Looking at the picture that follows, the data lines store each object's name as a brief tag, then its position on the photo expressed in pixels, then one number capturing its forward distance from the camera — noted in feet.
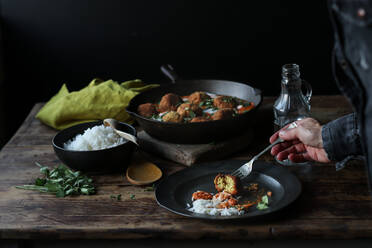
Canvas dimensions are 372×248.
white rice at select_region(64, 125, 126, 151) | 5.74
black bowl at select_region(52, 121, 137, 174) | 5.54
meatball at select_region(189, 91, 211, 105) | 6.95
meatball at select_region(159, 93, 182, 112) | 6.79
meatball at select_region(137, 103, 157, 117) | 6.68
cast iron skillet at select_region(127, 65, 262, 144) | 5.85
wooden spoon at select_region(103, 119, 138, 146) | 5.76
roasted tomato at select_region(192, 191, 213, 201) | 5.01
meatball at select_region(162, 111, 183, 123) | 6.12
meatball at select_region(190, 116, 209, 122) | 6.02
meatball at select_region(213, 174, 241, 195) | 5.03
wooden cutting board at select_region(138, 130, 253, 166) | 5.91
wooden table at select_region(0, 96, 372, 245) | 4.49
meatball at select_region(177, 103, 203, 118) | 6.36
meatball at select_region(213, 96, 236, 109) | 6.70
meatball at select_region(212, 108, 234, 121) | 6.08
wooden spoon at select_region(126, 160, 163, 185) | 5.50
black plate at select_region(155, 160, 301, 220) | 4.70
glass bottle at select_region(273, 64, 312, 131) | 6.16
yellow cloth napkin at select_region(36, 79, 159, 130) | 7.39
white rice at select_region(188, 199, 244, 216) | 4.64
